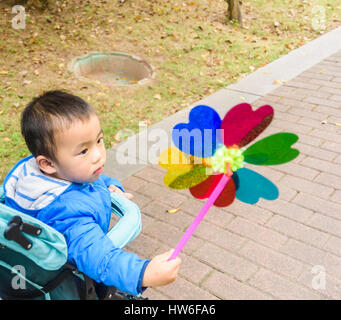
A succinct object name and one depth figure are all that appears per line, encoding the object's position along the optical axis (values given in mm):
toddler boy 1313
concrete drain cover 5566
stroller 1199
